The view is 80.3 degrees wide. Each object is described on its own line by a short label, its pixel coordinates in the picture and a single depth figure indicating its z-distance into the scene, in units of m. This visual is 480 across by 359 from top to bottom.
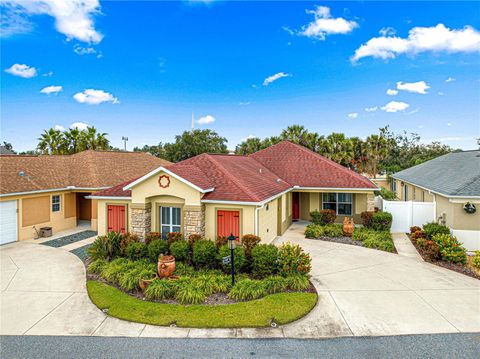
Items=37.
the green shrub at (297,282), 9.02
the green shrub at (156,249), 11.38
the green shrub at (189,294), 8.29
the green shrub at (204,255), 10.70
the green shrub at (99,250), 11.84
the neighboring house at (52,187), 15.35
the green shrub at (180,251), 11.15
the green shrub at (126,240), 12.07
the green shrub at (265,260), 9.90
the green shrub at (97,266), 10.82
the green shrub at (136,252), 11.70
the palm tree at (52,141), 38.28
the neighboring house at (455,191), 12.67
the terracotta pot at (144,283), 9.10
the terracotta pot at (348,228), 15.93
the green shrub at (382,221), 16.23
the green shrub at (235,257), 10.19
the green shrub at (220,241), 11.28
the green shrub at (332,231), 15.96
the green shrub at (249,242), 10.91
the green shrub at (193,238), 11.55
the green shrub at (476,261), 10.93
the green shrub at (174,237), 11.97
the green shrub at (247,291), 8.46
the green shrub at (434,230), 13.22
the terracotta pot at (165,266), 9.83
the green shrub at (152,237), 12.15
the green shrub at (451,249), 11.40
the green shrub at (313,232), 15.86
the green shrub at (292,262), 9.73
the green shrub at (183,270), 10.26
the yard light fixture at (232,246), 9.15
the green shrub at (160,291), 8.56
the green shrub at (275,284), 8.91
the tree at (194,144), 40.38
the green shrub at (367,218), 16.72
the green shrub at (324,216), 17.62
